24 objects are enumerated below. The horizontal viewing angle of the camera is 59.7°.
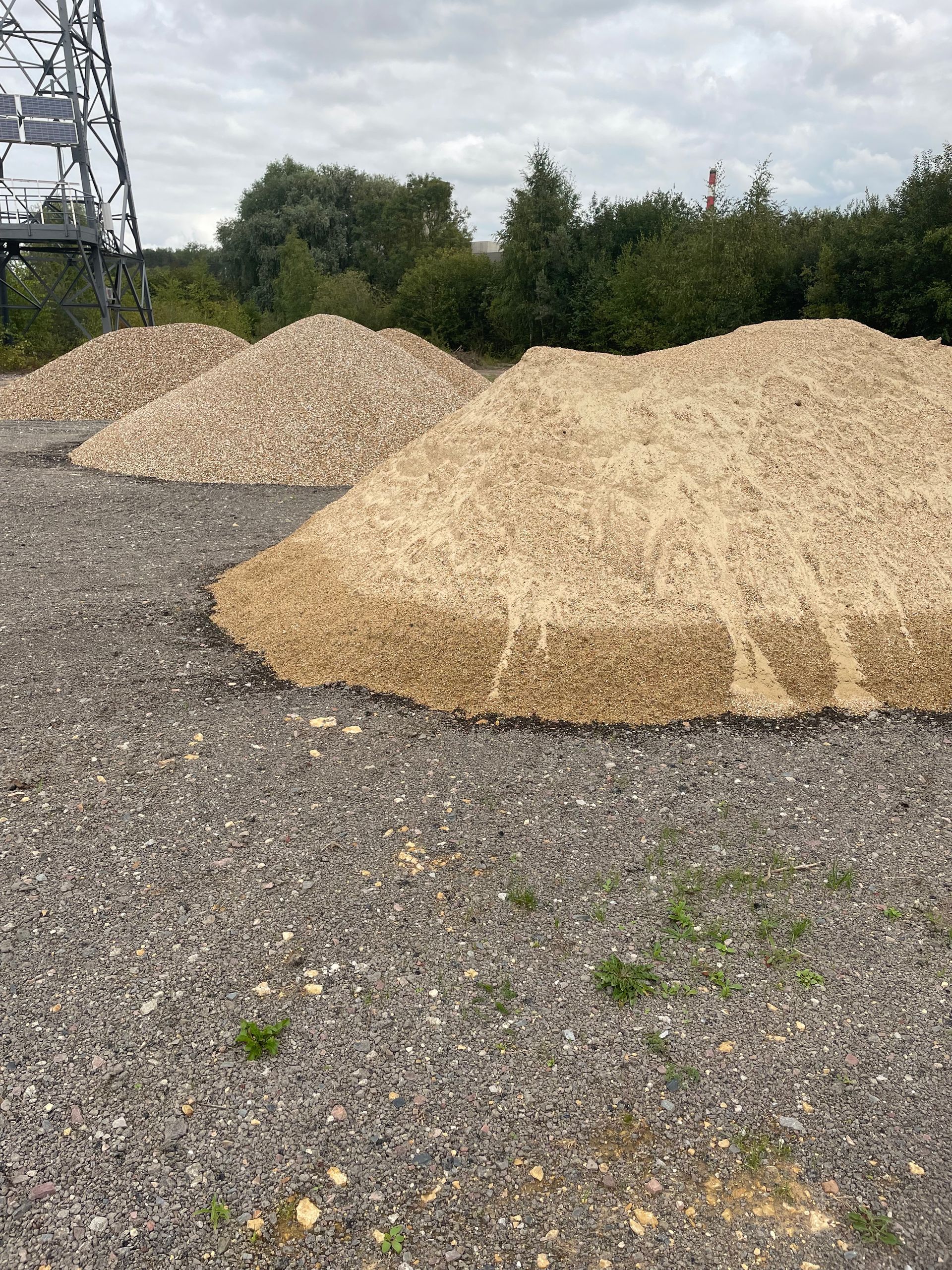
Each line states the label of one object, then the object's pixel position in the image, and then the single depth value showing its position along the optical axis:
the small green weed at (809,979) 3.45
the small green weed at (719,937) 3.65
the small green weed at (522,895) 3.88
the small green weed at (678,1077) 2.99
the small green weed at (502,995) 3.33
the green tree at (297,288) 37.69
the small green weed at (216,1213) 2.52
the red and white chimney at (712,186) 26.61
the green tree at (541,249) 33.16
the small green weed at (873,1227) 2.48
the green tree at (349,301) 33.78
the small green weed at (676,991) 3.39
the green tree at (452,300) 38.59
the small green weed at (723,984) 3.41
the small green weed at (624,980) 3.38
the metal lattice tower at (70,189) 25.86
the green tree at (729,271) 24.23
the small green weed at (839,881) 4.05
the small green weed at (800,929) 3.71
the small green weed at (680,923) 3.72
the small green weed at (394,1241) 2.46
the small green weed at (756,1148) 2.71
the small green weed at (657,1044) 3.12
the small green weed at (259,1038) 3.09
